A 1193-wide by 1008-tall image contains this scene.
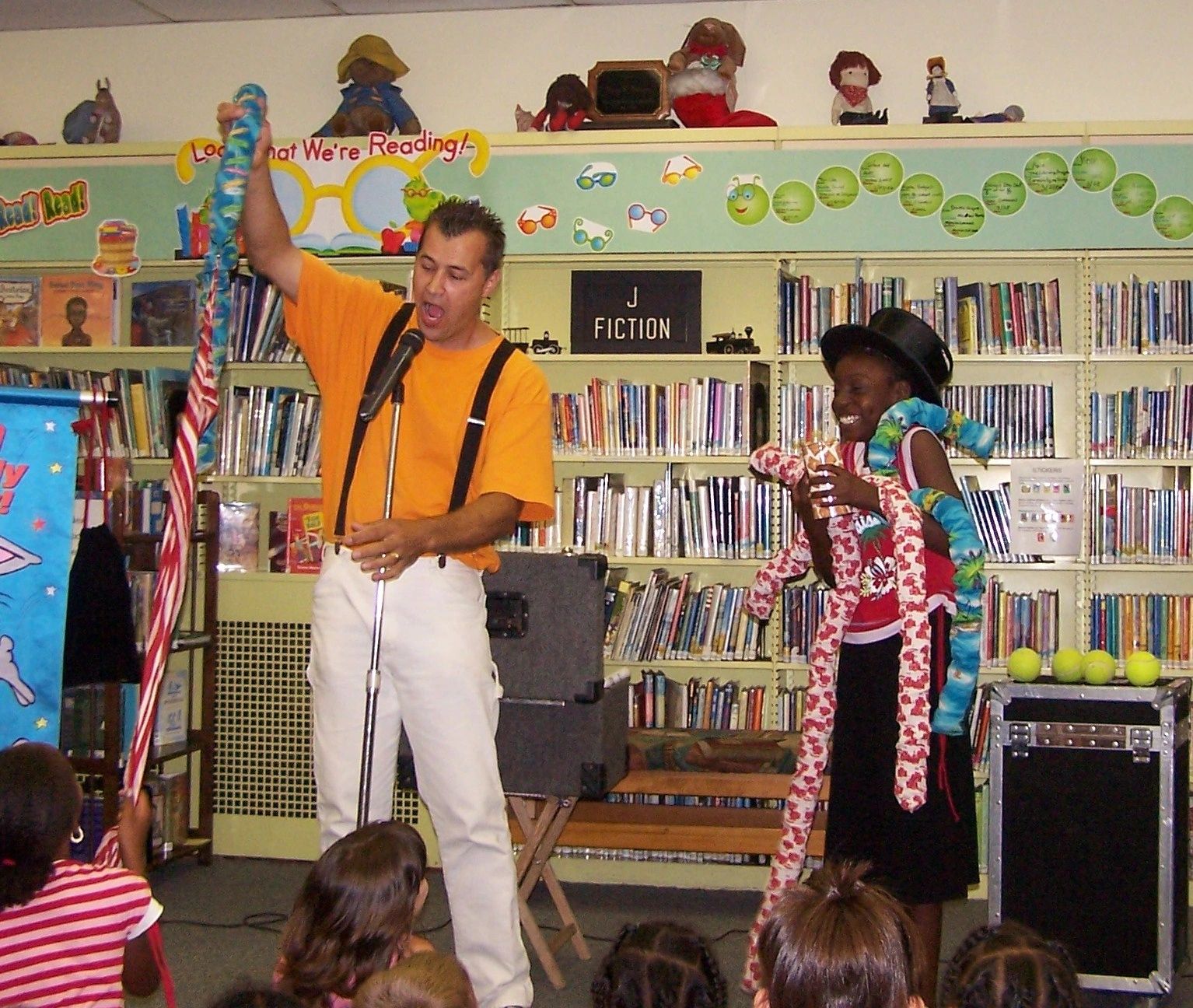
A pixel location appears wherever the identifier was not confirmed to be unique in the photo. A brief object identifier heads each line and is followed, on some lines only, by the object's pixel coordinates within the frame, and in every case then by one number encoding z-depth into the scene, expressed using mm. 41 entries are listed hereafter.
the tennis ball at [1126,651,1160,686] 3525
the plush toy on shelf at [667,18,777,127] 4707
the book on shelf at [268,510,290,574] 4905
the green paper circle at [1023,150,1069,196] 4375
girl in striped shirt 1865
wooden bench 4152
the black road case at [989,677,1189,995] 3340
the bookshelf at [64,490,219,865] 4492
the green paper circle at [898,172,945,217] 4426
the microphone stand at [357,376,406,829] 2389
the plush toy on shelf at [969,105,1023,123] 4645
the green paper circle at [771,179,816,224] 4484
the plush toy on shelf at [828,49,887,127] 4727
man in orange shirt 2580
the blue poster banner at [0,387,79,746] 2957
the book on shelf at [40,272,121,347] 5039
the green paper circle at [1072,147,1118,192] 4348
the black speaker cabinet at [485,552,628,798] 3443
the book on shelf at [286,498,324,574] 4859
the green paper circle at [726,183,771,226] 4504
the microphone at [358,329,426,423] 2412
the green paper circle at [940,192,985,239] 4410
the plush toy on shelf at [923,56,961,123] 4660
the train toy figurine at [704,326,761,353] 4656
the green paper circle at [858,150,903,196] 4438
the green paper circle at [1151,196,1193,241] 4312
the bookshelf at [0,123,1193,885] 4434
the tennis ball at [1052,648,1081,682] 3572
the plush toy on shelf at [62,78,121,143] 5145
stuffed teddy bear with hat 4945
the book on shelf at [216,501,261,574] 4914
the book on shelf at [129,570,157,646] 4598
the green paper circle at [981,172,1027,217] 4395
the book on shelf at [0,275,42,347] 5070
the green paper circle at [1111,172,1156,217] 4336
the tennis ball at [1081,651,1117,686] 3545
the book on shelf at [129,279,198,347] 4988
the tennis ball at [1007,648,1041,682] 3580
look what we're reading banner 4371
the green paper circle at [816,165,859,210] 4461
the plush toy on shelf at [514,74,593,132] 4715
